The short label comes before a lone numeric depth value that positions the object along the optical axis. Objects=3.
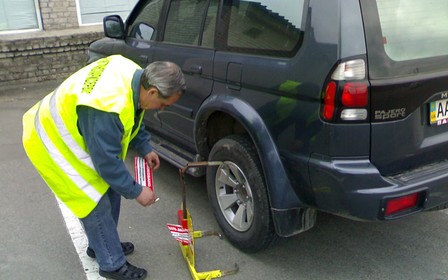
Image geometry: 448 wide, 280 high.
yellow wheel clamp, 2.73
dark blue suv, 2.20
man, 2.23
